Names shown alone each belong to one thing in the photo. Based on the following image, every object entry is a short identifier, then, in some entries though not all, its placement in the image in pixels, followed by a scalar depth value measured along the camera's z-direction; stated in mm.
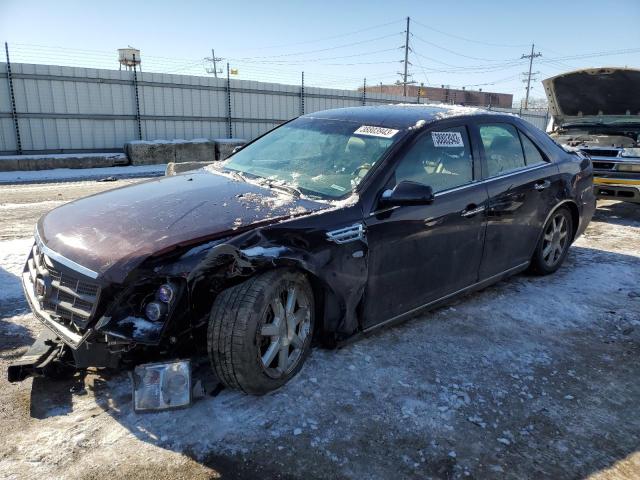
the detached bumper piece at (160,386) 2537
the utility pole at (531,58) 62594
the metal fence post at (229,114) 18094
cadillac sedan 2410
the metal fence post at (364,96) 21392
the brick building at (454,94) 48469
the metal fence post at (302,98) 19931
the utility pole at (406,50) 44300
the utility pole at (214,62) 52450
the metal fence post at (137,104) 15961
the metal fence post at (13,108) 13712
